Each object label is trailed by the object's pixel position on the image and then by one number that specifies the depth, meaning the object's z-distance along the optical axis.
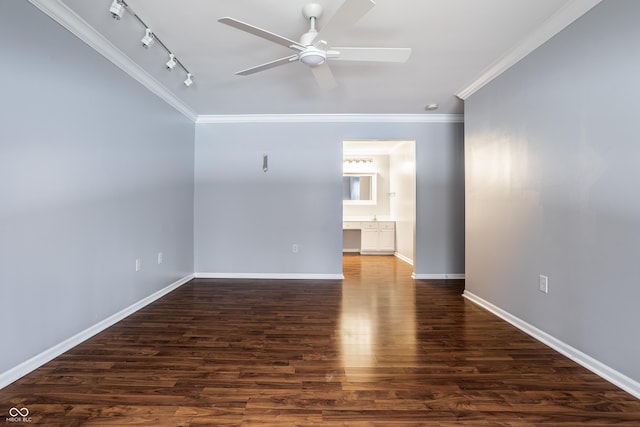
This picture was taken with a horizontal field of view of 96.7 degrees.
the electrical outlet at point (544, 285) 2.19
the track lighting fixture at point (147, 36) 1.81
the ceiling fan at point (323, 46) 1.67
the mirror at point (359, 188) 6.88
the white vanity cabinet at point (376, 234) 6.33
